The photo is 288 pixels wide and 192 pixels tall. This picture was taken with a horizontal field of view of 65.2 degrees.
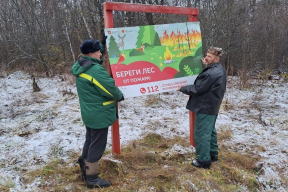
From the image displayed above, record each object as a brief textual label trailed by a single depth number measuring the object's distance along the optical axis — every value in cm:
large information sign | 315
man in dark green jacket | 262
